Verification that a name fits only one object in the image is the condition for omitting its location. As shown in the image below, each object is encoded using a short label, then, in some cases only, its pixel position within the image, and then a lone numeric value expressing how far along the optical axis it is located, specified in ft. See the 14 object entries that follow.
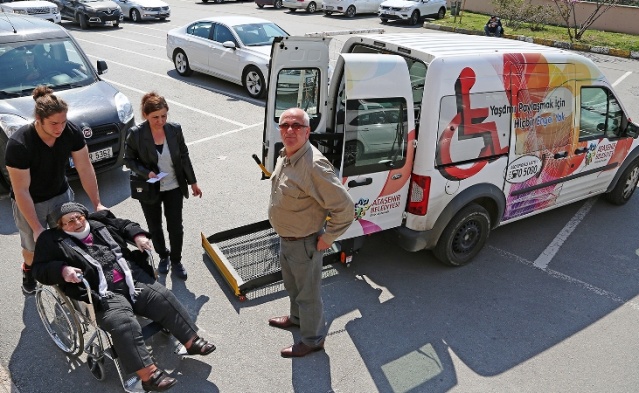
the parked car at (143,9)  66.74
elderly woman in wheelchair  11.15
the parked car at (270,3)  85.46
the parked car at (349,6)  77.41
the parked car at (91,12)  60.64
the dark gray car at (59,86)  20.22
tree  62.23
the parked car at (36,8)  56.24
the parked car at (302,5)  79.77
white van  14.29
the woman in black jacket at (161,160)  13.89
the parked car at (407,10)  72.28
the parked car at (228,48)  35.01
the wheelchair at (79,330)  11.28
